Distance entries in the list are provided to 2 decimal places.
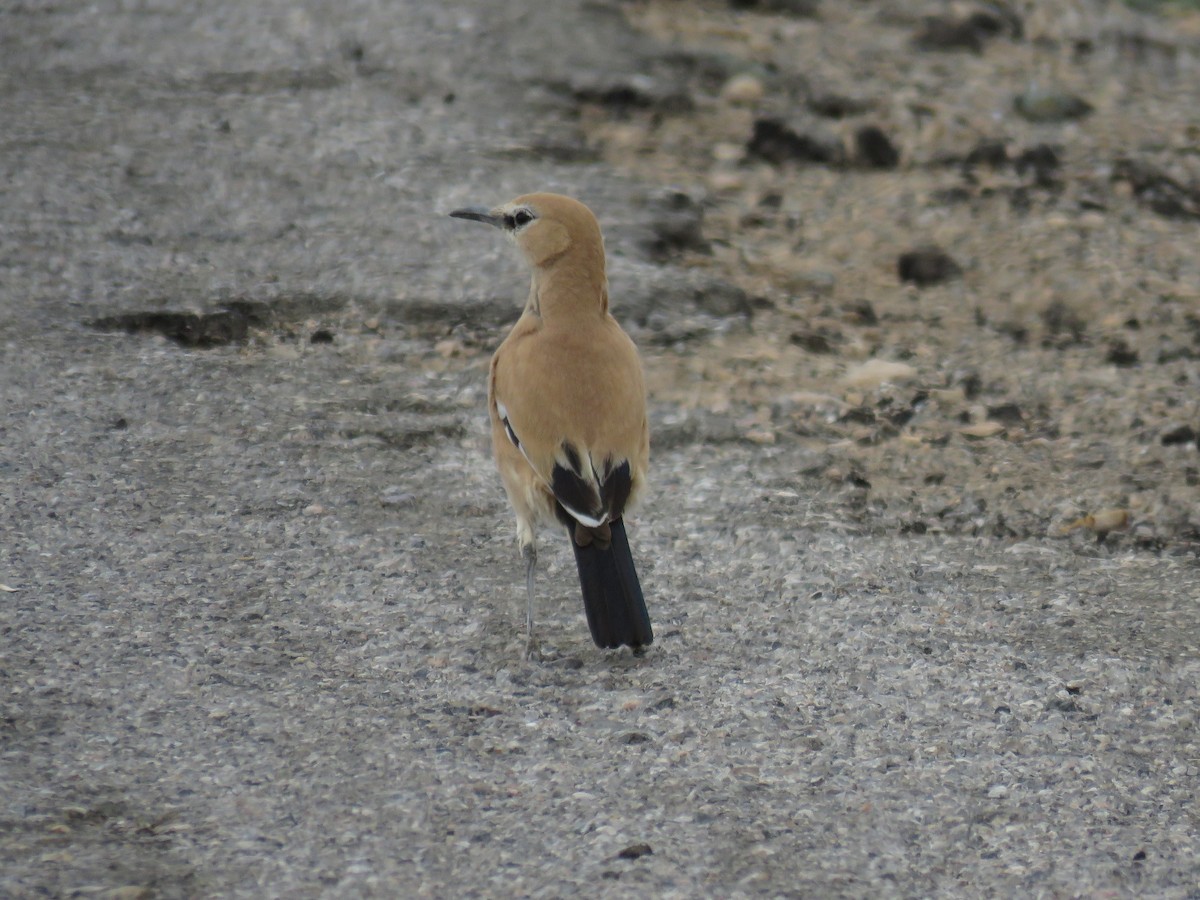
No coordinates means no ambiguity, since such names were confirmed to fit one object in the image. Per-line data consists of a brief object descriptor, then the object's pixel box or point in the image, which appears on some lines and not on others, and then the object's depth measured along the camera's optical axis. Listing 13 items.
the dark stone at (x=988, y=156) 16.12
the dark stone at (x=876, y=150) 16.34
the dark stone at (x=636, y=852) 7.14
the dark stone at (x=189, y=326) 12.48
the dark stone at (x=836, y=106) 17.30
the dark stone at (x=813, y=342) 13.13
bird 8.84
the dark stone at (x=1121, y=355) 12.86
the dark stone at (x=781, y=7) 19.91
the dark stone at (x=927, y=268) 14.35
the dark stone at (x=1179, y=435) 11.62
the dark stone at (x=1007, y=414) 12.15
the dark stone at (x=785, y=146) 16.47
